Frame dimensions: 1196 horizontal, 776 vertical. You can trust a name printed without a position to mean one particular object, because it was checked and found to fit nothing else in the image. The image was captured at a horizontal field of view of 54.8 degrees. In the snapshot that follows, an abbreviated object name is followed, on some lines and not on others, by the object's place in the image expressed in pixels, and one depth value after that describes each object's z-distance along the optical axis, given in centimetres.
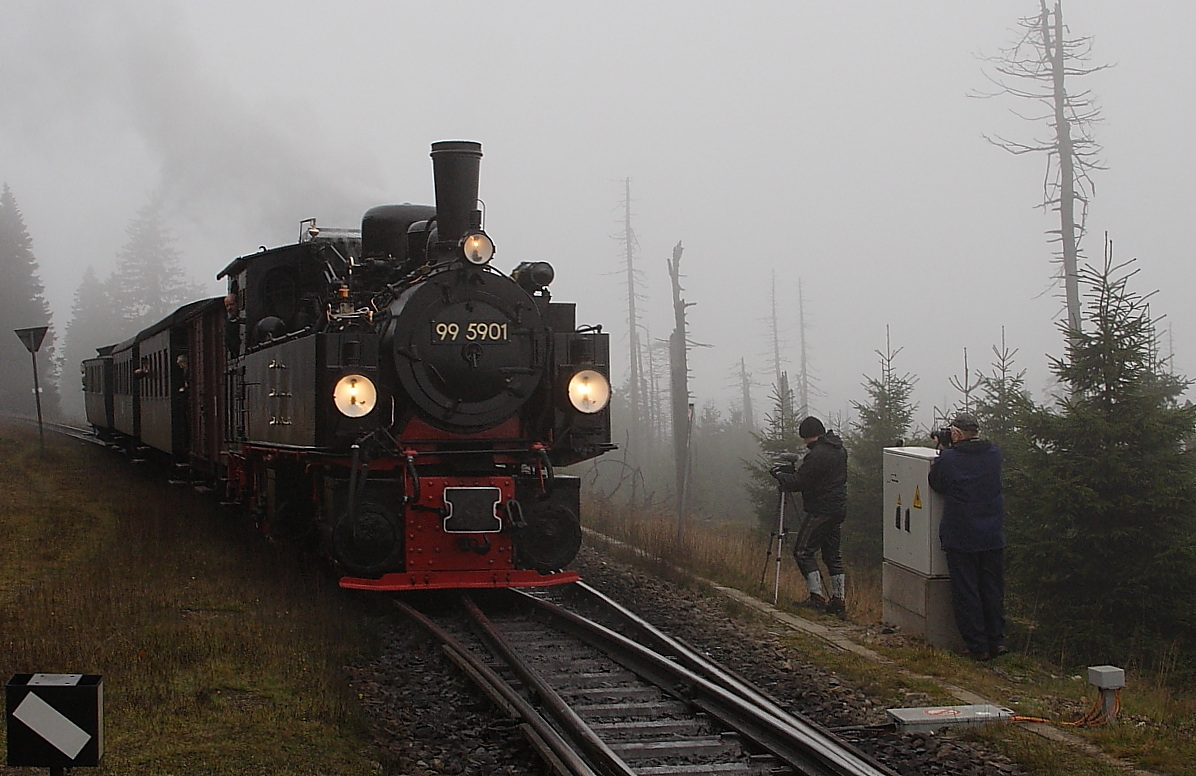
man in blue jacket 758
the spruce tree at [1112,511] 925
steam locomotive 842
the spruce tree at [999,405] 1360
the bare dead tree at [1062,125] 2180
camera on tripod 962
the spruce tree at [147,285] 7212
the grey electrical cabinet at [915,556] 789
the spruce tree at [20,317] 5597
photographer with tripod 945
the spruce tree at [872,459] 1502
